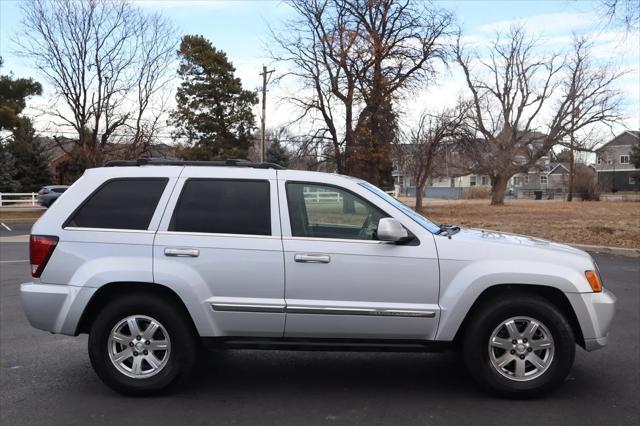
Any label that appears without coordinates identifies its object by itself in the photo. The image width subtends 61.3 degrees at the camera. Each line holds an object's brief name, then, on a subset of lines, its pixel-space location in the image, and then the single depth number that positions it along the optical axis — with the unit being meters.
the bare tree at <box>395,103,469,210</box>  30.92
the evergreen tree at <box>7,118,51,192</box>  47.35
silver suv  4.16
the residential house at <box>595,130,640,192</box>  78.44
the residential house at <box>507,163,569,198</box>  82.94
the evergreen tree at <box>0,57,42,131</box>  32.34
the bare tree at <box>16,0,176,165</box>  30.09
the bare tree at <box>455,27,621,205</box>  45.09
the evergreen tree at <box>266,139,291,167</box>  56.69
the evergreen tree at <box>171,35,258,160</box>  47.38
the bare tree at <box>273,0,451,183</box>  28.08
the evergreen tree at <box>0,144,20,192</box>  45.06
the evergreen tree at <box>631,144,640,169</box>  70.50
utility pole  29.86
